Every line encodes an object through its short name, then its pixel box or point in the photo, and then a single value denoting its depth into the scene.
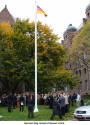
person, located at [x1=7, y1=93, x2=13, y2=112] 18.06
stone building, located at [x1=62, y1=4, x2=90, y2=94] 43.91
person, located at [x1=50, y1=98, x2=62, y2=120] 13.12
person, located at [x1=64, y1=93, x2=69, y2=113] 16.43
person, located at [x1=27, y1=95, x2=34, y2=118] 14.22
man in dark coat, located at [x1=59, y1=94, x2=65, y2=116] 14.60
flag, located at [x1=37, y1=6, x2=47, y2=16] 18.89
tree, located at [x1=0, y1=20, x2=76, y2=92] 26.06
